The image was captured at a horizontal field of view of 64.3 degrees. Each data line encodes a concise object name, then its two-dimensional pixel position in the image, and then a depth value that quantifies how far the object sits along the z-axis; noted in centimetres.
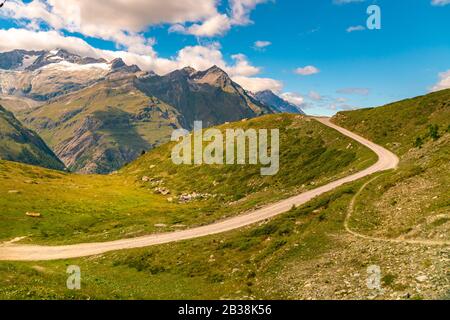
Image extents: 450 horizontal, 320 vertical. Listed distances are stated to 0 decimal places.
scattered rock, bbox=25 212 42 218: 8097
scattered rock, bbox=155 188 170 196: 11581
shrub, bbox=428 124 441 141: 7146
